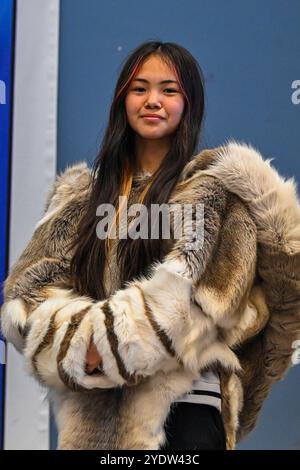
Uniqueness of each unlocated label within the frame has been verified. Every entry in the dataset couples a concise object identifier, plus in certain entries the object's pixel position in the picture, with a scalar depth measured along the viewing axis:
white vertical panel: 3.93
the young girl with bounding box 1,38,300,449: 3.00
